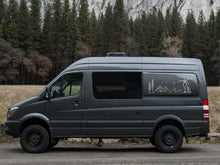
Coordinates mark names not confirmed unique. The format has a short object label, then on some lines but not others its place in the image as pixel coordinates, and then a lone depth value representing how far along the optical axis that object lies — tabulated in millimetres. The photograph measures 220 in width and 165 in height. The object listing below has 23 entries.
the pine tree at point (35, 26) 73250
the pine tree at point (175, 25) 91438
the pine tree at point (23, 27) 72625
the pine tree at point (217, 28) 78775
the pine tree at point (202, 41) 84000
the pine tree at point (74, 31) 74375
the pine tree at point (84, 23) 79006
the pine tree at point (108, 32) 76875
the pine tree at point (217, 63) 73075
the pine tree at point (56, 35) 75675
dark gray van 9117
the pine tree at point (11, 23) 71312
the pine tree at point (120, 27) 76062
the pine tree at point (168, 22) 93438
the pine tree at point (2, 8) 75562
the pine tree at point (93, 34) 81775
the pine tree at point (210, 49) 81625
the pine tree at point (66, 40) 73625
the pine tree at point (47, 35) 76562
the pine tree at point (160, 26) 98244
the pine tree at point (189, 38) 86250
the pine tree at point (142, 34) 88000
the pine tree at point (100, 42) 79975
